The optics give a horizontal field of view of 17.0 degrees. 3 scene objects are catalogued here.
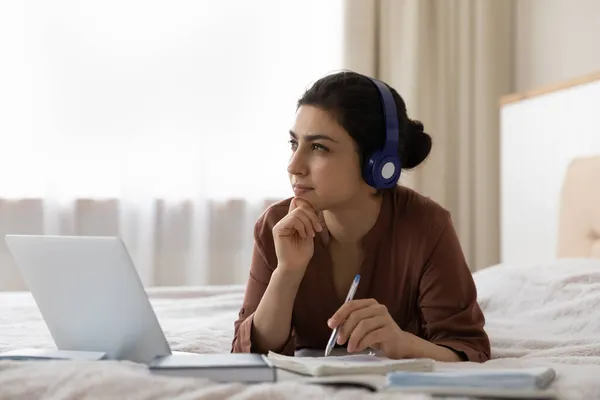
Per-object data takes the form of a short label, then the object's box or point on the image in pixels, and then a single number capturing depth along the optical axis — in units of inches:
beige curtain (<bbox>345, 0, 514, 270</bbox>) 235.9
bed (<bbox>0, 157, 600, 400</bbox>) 112.6
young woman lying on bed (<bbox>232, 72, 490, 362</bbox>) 130.3
